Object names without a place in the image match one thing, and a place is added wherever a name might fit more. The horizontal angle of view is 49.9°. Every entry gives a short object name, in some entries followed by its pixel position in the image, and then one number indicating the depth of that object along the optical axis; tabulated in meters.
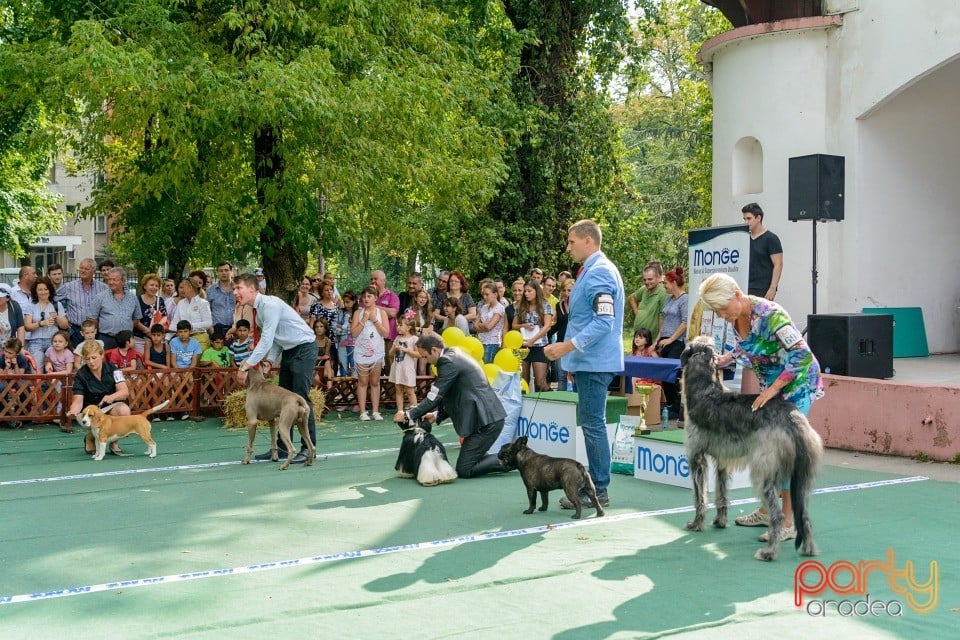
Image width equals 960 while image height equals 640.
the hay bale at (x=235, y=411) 13.26
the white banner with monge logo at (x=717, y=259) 10.88
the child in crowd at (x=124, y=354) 13.68
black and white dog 9.10
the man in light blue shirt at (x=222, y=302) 15.18
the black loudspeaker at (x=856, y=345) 11.36
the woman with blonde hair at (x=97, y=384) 11.38
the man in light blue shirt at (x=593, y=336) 7.55
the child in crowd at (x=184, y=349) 14.45
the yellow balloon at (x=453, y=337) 10.36
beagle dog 10.75
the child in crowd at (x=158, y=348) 14.41
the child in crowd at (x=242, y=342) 14.07
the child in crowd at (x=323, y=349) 14.58
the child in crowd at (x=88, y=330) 12.78
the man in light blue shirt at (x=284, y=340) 10.16
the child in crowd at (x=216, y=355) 14.43
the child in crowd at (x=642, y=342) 13.67
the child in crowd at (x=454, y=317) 14.63
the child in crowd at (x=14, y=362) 13.34
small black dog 7.54
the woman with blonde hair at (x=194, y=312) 14.79
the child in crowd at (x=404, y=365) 13.73
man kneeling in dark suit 9.32
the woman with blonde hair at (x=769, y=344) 6.36
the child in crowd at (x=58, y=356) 13.59
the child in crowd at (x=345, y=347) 14.87
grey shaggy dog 6.23
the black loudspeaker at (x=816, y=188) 12.66
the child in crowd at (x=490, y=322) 15.04
